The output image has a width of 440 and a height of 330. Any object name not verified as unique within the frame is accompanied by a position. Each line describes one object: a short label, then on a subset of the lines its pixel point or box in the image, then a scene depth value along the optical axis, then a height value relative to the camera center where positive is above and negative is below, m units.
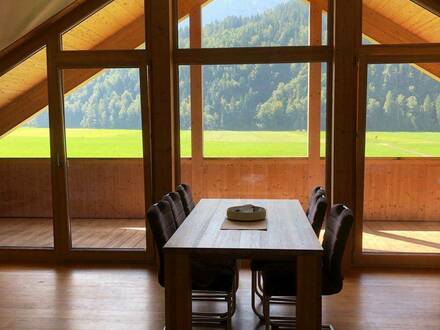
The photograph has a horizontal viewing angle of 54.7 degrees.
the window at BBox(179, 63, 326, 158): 4.29 +0.20
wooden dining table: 2.26 -0.67
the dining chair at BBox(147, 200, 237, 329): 2.59 -0.89
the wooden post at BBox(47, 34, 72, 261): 4.33 -0.23
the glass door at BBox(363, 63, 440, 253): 4.13 -0.26
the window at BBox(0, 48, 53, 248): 4.43 -0.28
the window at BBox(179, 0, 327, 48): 4.23 +1.05
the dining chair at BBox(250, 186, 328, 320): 2.98 -0.67
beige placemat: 2.68 -0.62
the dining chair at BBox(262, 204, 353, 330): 2.47 -0.88
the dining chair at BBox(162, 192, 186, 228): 3.01 -0.56
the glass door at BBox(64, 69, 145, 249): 4.36 -0.30
